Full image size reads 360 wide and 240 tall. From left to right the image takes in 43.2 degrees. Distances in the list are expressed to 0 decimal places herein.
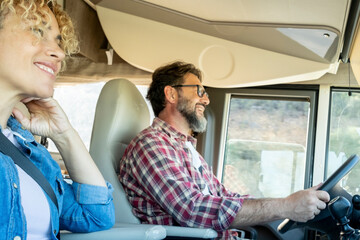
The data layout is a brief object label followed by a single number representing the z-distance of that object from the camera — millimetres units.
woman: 1318
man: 2006
